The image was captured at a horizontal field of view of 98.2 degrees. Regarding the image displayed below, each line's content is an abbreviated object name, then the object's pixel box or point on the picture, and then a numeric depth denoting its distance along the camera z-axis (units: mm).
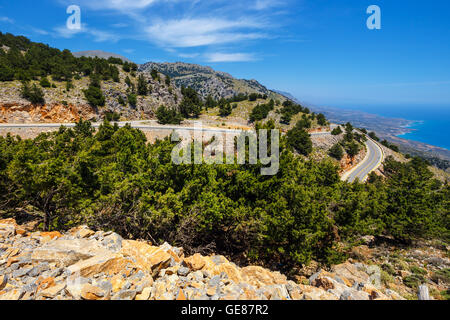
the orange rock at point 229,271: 7840
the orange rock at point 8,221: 10175
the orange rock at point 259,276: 7934
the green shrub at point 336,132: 57375
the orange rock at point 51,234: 9254
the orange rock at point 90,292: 5469
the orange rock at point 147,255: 7525
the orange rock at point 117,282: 6047
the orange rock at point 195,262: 8031
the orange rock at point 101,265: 6422
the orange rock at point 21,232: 9094
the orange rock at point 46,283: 5770
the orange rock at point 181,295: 6199
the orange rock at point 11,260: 6622
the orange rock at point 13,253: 7008
